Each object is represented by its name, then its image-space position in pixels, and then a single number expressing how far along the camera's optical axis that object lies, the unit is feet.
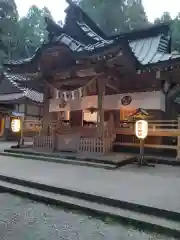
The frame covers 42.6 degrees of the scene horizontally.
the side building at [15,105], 65.22
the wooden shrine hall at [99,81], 31.12
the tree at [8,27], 119.43
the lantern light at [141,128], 27.14
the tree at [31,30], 132.16
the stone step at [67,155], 26.66
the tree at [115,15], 125.49
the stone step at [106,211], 11.43
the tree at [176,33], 97.30
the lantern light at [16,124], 38.93
